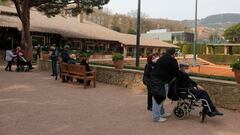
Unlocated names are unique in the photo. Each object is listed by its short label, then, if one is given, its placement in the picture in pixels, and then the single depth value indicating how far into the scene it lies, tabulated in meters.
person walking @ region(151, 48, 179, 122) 7.52
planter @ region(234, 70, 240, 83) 9.15
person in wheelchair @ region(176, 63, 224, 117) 7.53
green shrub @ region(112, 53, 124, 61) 13.39
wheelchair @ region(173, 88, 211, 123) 7.74
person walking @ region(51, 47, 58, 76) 15.72
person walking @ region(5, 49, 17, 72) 18.28
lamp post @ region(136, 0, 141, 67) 15.89
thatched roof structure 30.68
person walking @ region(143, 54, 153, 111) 8.58
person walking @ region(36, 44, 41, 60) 27.97
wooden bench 12.46
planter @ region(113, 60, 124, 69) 13.48
